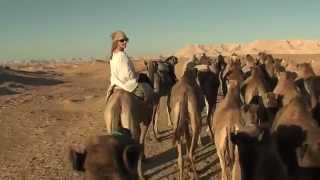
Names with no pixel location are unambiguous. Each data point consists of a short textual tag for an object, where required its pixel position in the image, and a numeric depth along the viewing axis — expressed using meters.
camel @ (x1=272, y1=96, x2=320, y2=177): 4.25
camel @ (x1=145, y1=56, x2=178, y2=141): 8.95
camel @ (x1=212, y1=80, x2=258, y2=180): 5.10
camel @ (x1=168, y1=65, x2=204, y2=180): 6.44
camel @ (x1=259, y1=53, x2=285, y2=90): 8.28
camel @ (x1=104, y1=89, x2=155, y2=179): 5.65
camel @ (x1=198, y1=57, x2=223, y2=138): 8.72
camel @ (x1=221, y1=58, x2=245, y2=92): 7.79
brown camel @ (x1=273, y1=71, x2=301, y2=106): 6.58
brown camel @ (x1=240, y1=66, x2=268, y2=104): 7.07
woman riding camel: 5.71
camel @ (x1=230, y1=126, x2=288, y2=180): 3.47
